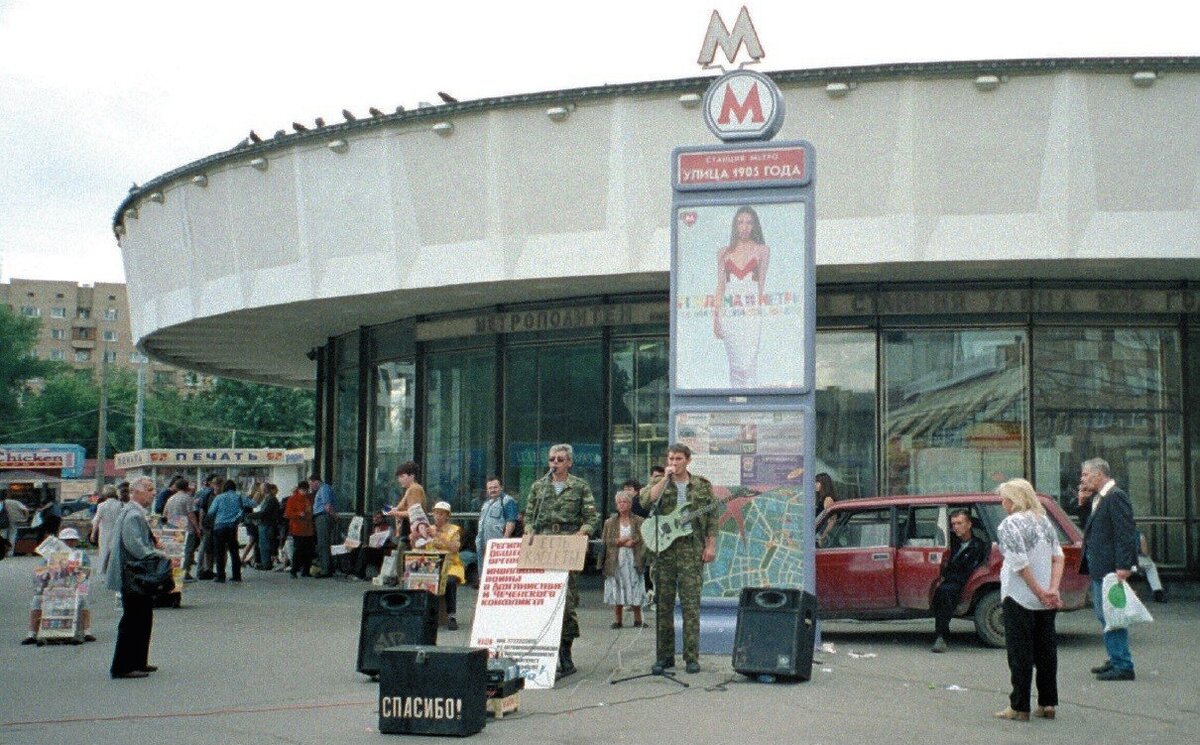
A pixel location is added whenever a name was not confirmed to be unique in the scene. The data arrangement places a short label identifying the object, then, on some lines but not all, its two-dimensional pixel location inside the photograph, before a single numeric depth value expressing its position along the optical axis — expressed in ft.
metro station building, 61.31
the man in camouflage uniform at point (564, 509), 38.52
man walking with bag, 38.04
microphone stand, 36.95
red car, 45.70
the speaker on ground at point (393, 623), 36.65
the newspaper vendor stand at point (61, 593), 47.85
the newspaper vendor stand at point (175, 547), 61.21
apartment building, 469.98
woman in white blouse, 30.99
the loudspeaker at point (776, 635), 36.22
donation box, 28.71
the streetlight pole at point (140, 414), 234.99
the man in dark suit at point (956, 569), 44.83
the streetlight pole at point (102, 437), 235.61
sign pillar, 42.45
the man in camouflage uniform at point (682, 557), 38.32
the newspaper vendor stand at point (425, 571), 47.14
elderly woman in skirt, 52.85
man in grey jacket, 39.19
